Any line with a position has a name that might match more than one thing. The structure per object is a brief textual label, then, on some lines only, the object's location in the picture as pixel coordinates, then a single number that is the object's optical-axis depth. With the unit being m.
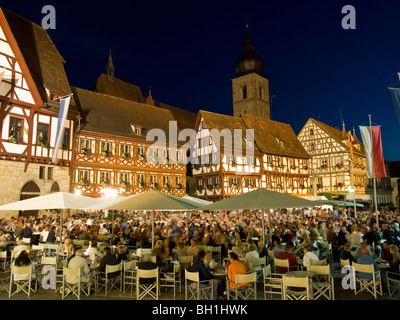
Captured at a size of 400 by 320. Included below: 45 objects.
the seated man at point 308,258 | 8.35
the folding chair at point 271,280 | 7.45
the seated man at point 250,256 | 8.87
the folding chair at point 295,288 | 6.18
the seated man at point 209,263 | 8.08
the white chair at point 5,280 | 8.73
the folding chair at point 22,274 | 7.62
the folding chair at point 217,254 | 11.59
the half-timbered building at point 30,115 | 21.20
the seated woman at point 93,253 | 9.62
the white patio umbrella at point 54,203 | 10.09
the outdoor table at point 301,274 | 6.95
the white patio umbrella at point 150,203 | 9.40
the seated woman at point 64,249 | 10.37
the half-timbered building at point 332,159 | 45.62
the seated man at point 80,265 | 7.76
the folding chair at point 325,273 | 7.11
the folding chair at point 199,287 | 7.03
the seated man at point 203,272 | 7.35
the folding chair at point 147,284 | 7.45
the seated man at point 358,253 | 8.93
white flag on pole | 19.47
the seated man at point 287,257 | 8.52
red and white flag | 16.64
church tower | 60.38
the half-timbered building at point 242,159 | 34.84
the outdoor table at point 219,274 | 7.60
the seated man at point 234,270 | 7.07
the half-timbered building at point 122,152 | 27.88
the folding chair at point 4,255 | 9.92
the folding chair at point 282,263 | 8.27
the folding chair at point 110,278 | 8.00
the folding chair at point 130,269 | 8.34
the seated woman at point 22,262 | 7.82
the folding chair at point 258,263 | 8.69
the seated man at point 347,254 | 9.18
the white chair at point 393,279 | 7.62
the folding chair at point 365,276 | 7.46
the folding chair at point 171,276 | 7.95
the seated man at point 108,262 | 8.33
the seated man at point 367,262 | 7.69
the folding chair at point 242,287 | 6.80
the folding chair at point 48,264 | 8.70
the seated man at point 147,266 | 7.64
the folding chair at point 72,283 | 7.36
